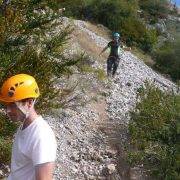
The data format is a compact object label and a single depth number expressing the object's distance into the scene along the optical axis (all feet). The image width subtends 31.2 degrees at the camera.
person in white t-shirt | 6.67
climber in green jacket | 32.74
